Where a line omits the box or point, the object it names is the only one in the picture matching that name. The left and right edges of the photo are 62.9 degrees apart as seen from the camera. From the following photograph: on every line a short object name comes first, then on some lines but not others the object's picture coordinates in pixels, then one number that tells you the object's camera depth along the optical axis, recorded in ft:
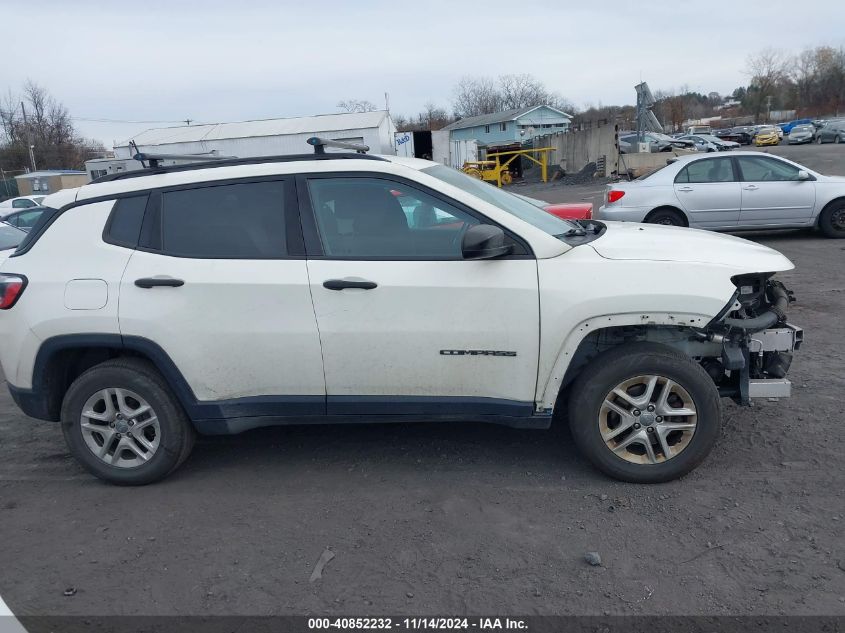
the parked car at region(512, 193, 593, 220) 23.97
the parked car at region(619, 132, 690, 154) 119.61
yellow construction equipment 111.55
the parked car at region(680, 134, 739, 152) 124.67
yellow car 153.07
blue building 205.98
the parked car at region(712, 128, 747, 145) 166.40
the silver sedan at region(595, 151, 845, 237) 35.60
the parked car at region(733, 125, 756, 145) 165.99
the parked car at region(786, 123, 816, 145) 149.59
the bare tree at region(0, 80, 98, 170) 208.74
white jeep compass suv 12.16
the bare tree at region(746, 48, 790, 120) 268.00
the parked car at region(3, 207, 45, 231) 44.06
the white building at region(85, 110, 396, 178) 97.25
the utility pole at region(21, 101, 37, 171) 189.44
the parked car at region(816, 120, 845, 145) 141.28
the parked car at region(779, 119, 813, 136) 186.73
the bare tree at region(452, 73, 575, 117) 311.06
